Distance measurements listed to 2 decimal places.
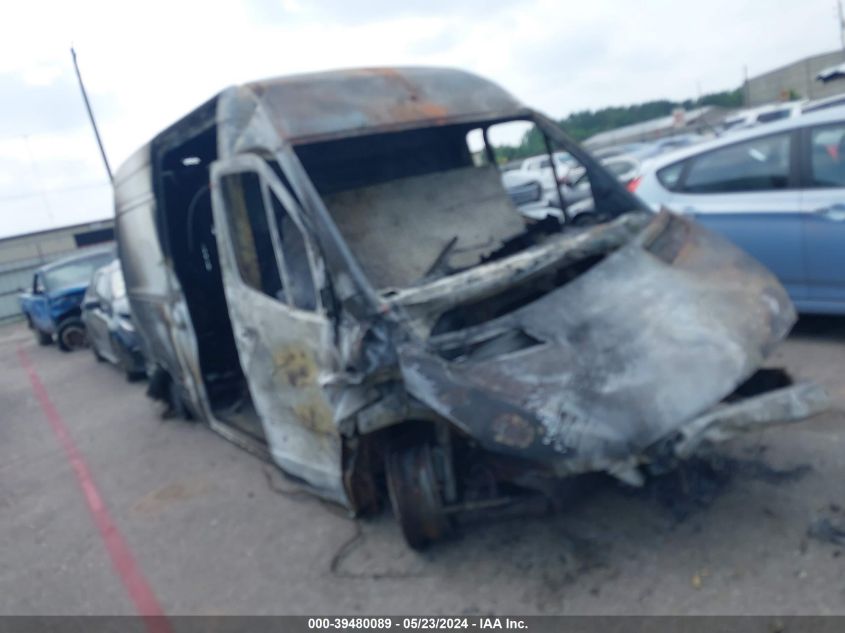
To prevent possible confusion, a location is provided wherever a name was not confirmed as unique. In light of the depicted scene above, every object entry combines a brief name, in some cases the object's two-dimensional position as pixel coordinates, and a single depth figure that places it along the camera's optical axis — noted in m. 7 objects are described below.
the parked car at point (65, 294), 13.45
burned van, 2.92
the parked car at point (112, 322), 8.51
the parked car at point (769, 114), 16.75
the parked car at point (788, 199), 5.13
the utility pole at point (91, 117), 24.95
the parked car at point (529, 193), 9.08
